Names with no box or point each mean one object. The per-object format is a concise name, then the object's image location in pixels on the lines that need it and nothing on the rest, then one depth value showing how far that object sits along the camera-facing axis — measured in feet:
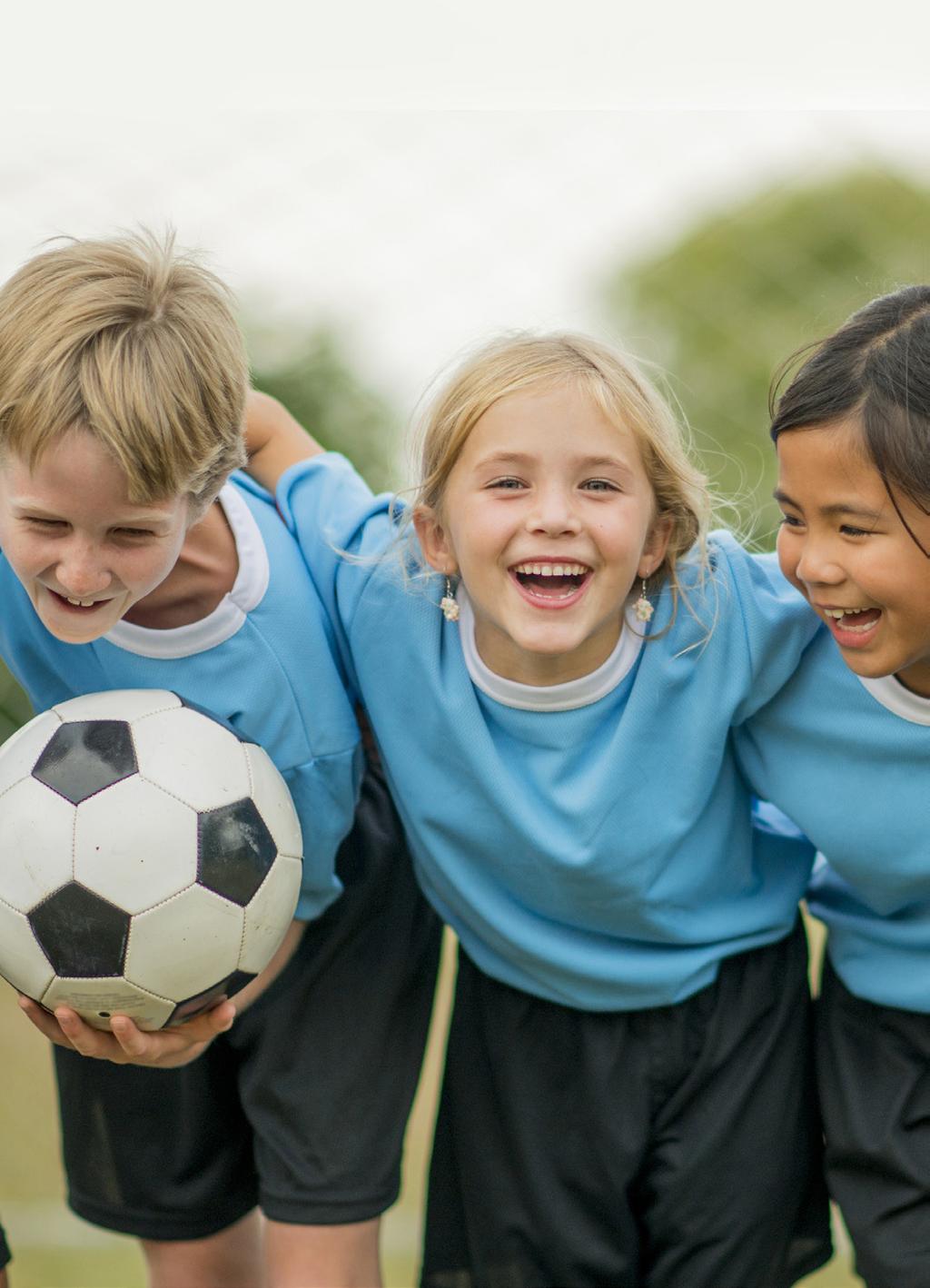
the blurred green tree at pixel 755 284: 29.11
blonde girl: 10.34
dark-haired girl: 10.07
